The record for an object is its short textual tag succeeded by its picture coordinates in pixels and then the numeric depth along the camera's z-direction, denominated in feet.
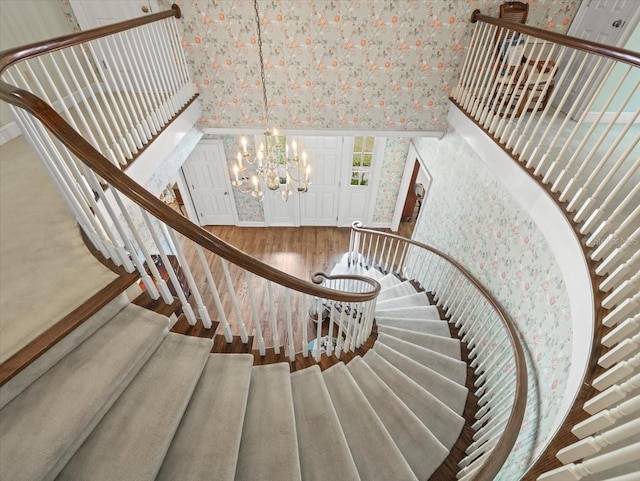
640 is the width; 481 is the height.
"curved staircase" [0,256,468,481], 3.66
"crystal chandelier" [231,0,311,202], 9.05
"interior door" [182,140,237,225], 17.89
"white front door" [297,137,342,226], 17.94
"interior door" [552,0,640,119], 9.12
